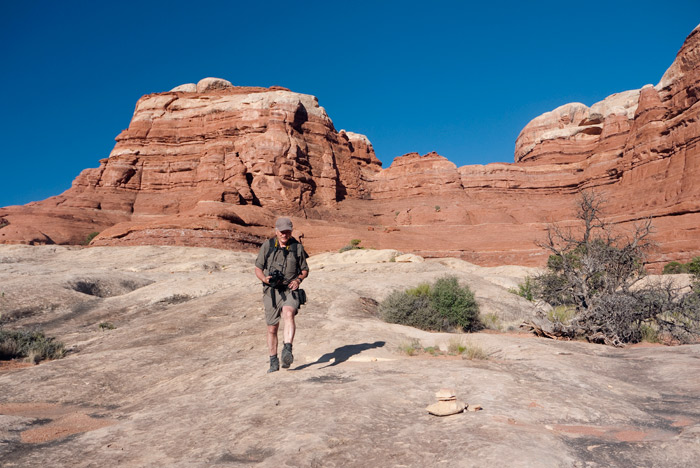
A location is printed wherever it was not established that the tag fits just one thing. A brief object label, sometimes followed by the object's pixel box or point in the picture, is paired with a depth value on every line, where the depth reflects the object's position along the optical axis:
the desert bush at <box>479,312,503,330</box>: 11.23
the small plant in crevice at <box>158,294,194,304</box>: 14.05
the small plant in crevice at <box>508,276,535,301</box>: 15.79
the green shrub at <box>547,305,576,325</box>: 10.12
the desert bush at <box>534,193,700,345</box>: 8.80
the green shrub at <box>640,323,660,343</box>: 8.84
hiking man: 5.66
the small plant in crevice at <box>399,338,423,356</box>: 6.75
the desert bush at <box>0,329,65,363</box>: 8.12
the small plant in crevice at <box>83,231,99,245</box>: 41.98
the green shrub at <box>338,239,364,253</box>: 36.94
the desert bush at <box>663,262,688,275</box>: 29.95
